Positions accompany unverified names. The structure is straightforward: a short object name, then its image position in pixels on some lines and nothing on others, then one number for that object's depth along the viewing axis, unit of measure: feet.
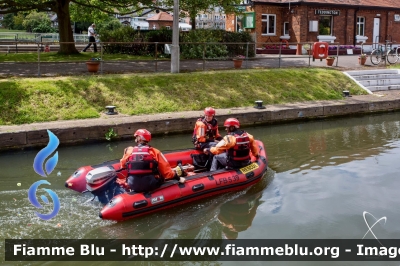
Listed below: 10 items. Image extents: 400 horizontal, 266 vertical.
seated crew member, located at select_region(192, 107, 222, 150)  33.37
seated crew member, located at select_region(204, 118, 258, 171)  29.53
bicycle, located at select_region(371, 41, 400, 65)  76.20
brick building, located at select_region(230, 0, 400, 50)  97.35
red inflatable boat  24.90
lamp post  53.36
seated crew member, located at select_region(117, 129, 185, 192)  24.86
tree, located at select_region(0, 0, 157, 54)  66.73
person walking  80.15
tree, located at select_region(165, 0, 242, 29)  63.62
